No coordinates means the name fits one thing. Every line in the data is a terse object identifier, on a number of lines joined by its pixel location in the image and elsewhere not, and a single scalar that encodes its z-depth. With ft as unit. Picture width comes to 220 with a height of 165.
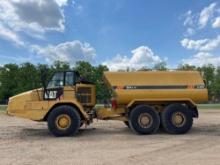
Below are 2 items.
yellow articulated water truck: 21.41
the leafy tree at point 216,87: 115.93
